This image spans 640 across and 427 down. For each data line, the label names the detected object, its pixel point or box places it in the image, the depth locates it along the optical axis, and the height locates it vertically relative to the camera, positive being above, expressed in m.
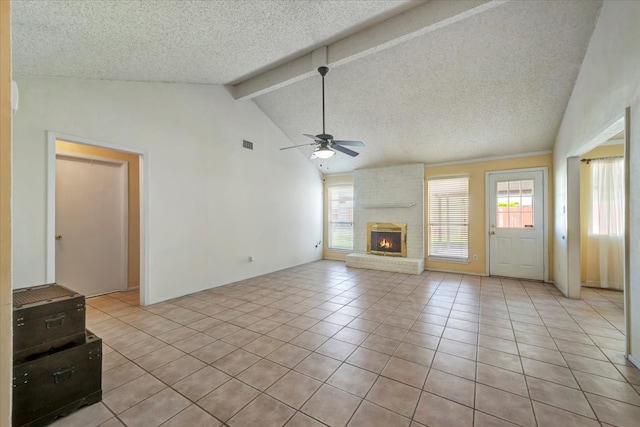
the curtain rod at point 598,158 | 4.40 +0.95
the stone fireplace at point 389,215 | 6.18 -0.02
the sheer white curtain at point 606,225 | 4.39 -0.20
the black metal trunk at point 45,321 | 1.63 -0.69
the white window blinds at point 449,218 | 5.88 -0.09
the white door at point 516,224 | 5.17 -0.21
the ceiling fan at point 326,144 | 3.51 +0.98
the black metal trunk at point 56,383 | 1.57 -1.07
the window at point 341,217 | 7.57 -0.07
